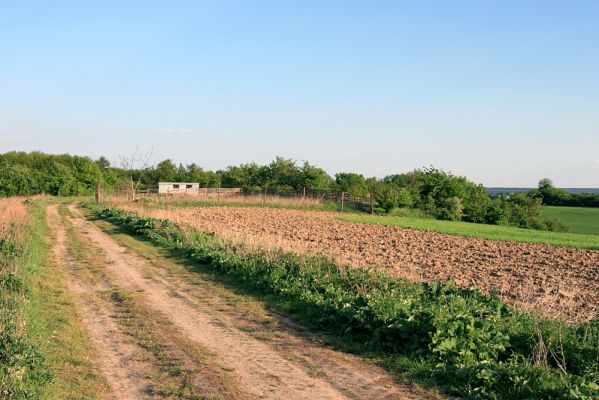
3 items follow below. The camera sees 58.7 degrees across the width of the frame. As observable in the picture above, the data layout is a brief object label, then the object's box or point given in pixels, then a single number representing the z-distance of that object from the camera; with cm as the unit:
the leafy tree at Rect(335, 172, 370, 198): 5884
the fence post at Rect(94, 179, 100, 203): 4519
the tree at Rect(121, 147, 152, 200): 4336
